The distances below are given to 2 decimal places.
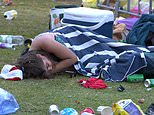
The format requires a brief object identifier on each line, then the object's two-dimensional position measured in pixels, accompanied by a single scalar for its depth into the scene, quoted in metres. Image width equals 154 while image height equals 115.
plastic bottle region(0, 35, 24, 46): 14.49
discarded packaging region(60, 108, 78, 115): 8.06
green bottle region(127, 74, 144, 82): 10.89
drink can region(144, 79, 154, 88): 10.49
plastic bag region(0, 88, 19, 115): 8.34
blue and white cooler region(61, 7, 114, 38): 13.96
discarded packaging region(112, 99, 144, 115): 7.94
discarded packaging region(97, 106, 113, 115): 8.08
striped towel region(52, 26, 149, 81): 11.04
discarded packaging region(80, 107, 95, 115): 8.13
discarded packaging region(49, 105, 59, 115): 8.25
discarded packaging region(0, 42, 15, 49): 13.91
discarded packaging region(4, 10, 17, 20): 19.61
